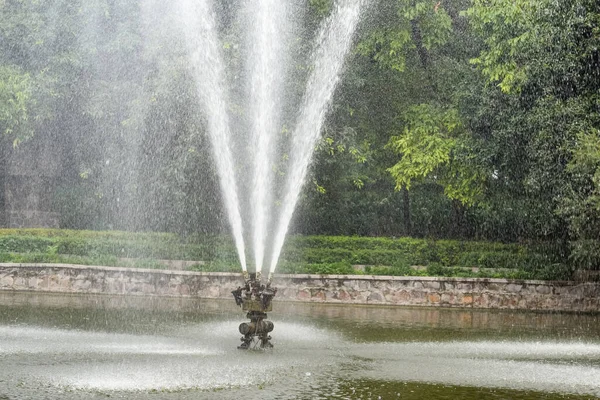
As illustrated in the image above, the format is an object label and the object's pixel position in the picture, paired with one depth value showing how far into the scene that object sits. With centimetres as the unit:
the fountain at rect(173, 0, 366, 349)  2830
